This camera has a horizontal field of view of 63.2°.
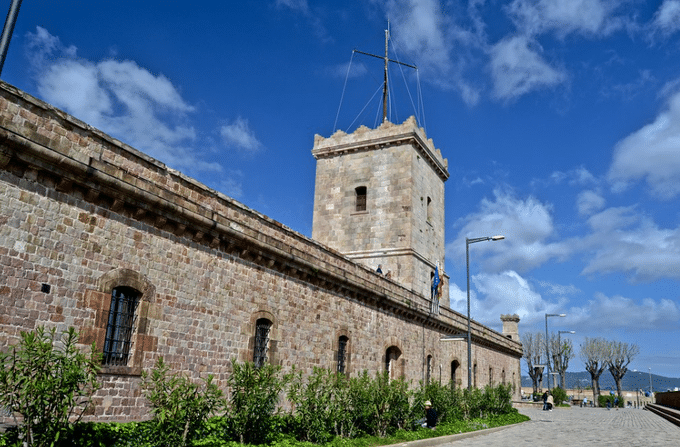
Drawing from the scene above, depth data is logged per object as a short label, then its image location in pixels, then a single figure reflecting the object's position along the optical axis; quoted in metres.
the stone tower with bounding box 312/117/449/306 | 27.22
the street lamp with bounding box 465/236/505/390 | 23.40
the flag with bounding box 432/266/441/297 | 27.14
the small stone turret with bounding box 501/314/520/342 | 49.96
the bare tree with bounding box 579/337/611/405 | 65.62
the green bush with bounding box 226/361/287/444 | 10.67
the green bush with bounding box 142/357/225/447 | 8.74
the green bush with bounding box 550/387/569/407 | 47.28
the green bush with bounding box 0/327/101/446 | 6.92
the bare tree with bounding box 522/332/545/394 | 71.69
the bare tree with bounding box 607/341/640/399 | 66.12
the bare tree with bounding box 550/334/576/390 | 66.28
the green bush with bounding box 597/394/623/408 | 51.44
